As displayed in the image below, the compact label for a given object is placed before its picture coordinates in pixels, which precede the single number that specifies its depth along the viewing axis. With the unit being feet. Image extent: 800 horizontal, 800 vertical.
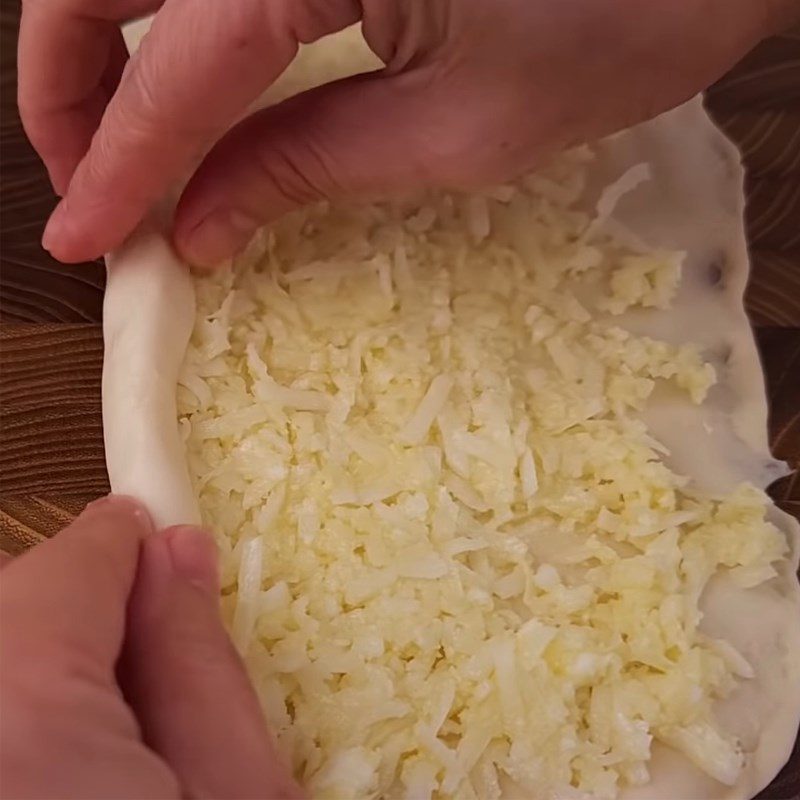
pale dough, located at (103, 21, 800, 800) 0.72
